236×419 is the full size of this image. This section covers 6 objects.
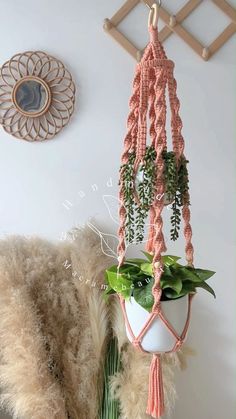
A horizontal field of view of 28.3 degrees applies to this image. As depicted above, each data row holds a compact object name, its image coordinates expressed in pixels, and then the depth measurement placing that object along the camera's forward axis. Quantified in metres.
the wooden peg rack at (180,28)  1.27
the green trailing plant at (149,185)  0.86
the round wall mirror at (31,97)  1.25
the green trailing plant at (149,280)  0.88
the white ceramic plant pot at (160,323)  0.87
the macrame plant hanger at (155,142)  0.86
